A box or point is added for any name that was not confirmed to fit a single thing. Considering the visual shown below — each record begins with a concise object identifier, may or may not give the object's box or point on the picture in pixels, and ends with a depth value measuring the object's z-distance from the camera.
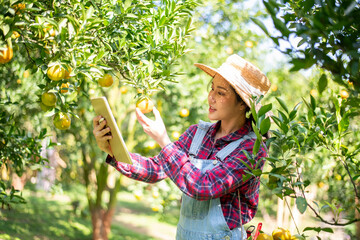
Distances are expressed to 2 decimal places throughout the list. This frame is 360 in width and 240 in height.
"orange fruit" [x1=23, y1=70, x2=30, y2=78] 3.95
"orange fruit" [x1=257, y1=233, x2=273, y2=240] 1.47
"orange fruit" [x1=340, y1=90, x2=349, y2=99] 2.69
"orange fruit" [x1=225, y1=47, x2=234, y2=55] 4.57
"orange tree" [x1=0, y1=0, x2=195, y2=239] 1.37
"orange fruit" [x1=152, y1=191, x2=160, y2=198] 4.37
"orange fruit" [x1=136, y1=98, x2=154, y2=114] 1.70
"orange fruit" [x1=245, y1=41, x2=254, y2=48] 4.57
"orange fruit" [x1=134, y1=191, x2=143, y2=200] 4.62
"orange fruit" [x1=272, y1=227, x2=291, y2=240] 1.53
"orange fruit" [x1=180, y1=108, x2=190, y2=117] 3.88
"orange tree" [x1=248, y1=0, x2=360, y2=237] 0.83
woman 1.53
